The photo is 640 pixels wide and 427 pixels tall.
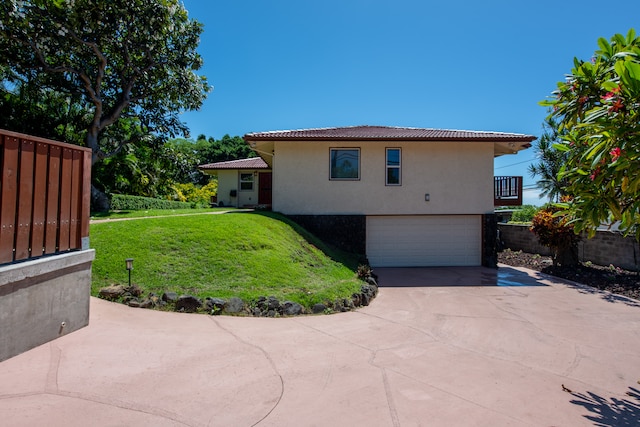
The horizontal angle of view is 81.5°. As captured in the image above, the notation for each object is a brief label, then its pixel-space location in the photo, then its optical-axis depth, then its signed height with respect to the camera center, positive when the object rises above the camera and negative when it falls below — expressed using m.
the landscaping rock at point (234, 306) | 6.68 -1.53
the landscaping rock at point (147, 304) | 6.58 -1.50
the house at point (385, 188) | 14.23 +1.40
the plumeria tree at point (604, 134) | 3.08 +0.90
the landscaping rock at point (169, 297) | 6.71 -1.40
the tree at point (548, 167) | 20.27 +3.49
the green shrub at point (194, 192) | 30.90 +2.45
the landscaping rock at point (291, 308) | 6.88 -1.60
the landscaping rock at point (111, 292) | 6.78 -1.35
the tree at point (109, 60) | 13.23 +6.47
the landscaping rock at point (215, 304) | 6.61 -1.49
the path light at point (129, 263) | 7.08 -0.84
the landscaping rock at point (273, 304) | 6.87 -1.52
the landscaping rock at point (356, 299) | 7.98 -1.64
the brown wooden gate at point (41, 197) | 4.26 +0.27
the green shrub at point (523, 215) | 20.98 +0.74
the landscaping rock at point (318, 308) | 7.15 -1.65
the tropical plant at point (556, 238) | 13.23 -0.32
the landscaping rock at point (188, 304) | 6.57 -1.49
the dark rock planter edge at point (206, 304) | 6.61 -1.50
